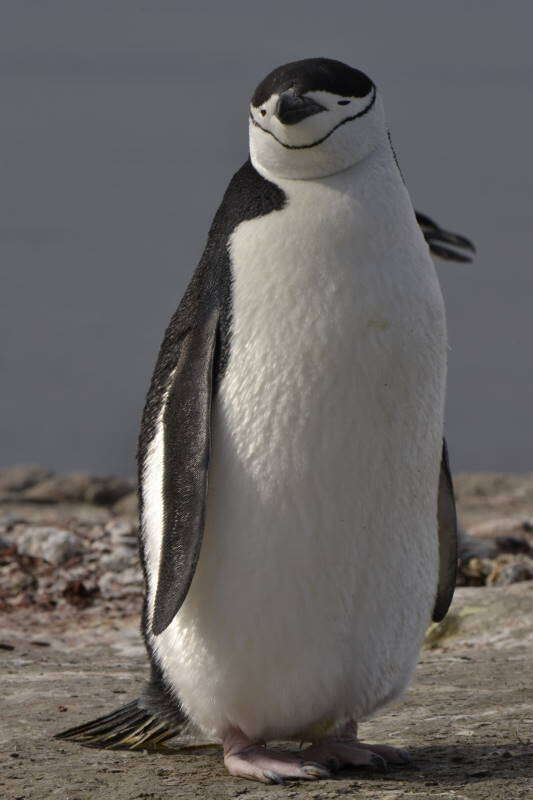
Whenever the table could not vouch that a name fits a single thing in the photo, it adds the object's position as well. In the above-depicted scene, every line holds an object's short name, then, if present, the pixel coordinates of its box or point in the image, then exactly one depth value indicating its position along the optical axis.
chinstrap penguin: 6.79
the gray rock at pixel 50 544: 16.98
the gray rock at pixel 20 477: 30.81
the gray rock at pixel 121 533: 17.39
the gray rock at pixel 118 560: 16.62
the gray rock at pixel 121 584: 15.89
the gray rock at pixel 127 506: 25.56
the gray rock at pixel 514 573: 14.52
